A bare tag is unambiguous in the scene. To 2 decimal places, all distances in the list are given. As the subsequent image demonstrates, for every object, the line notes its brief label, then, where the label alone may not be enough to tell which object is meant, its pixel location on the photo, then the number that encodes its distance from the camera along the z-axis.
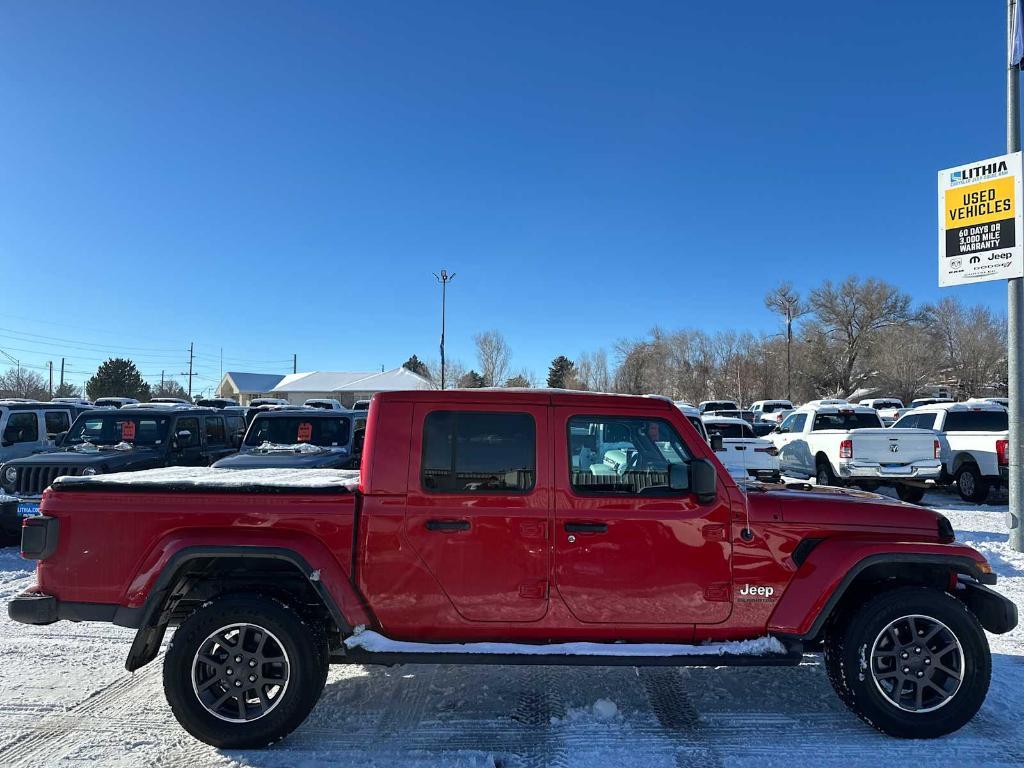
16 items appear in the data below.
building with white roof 56.93
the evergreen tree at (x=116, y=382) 55.47
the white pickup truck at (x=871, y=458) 10.92
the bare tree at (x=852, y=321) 60.06
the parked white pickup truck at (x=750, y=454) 12.82
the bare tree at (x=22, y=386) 63.70
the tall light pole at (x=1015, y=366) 8.26
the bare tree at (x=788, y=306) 60.62
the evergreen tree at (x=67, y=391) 69.12
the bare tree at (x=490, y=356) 59.78
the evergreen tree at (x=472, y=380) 57.89
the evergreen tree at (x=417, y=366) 78.74
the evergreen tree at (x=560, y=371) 75.62
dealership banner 8.30
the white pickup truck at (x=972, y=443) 11.46
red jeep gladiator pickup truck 3.46
